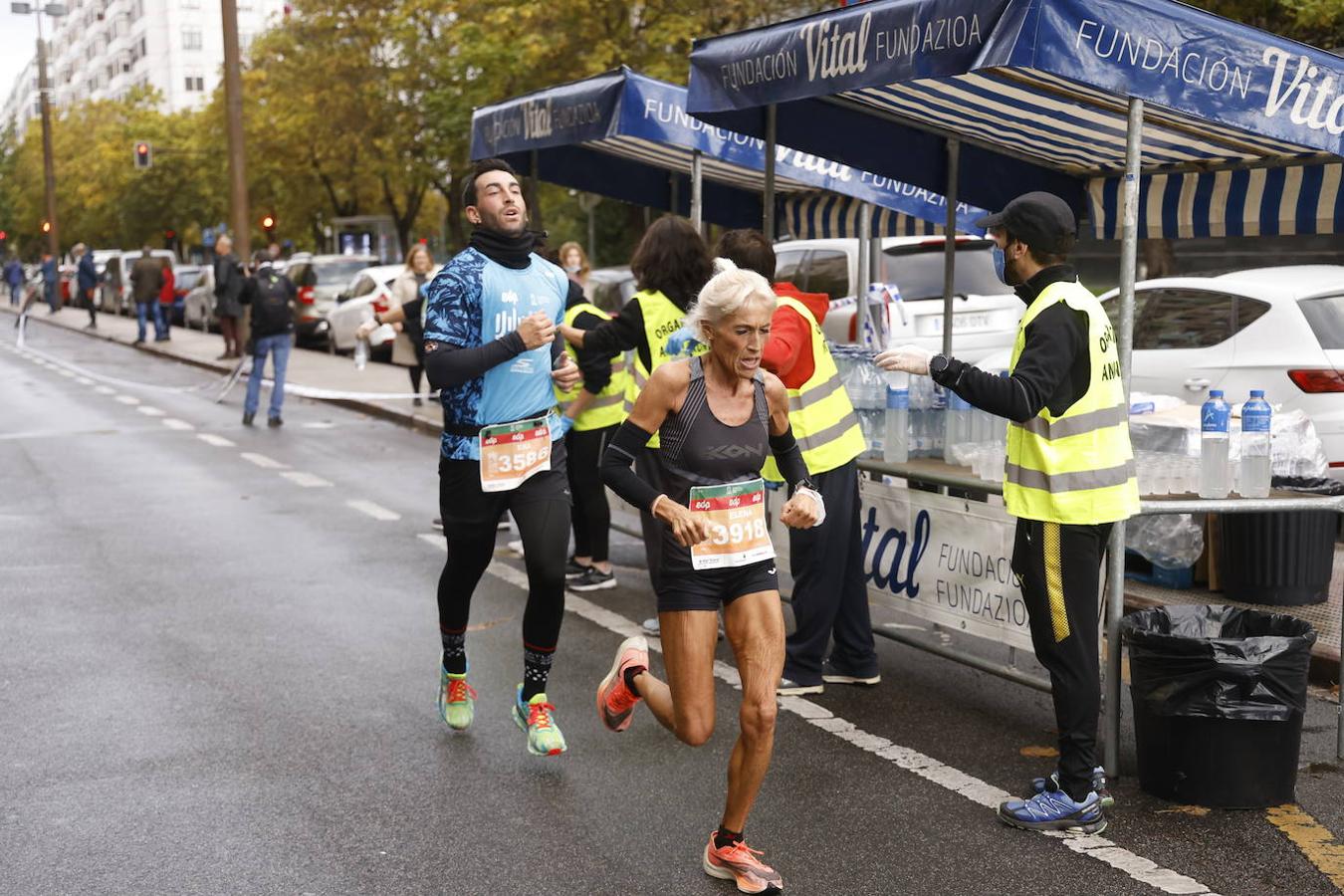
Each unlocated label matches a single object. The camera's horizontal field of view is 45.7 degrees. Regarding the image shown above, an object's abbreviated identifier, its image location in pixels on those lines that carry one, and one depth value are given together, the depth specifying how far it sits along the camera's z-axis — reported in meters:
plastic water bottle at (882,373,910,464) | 6.81
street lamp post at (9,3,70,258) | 54.31
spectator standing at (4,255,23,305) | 59.97
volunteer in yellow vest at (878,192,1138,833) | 4.71
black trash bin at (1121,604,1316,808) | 4.86
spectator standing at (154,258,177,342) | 31.69
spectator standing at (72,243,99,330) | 39.41
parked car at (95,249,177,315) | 46.12
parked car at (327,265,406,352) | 25.16
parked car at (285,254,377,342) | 29.03
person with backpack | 16.58
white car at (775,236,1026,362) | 13.59
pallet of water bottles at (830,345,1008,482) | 6.49
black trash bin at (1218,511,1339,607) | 7.37
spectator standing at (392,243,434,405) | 13.35
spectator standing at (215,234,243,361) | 24.38
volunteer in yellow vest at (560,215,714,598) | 6.50
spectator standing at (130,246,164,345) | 30.78
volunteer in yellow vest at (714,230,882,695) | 6.00
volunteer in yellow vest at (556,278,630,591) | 7.99
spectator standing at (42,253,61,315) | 50.22
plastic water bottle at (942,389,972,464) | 6.73
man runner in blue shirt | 5.34
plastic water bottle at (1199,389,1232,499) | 5.97
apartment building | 113.19
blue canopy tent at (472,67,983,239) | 8.56
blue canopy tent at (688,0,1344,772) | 5.03
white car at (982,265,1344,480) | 9.45
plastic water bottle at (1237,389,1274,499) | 6.11
